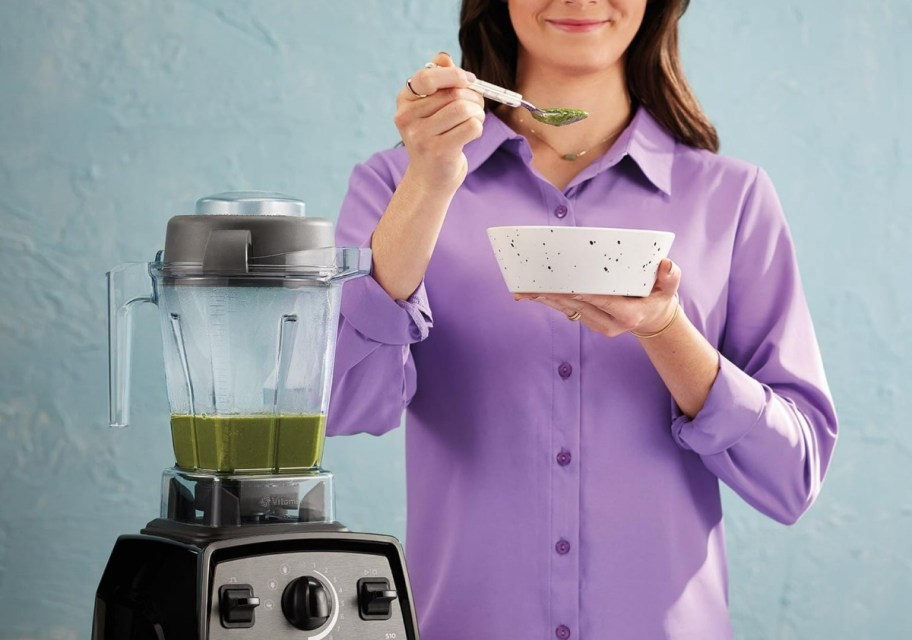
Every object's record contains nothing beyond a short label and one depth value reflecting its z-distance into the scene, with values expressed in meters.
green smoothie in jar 1.79
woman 1.97
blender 1.67
